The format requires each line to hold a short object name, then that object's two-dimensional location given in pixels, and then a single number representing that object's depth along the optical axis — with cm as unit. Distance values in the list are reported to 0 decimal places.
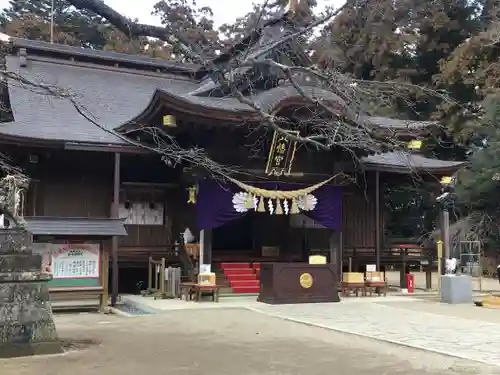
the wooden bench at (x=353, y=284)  1561
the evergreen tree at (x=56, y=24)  3362
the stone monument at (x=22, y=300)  752
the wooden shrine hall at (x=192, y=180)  1409
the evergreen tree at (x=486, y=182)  2534
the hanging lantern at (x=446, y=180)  1788
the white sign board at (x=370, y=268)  1619
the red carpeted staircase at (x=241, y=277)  1578
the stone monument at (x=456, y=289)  1431
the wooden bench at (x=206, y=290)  1405
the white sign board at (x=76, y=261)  1233
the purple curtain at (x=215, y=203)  1523
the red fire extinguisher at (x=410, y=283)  1723
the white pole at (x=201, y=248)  1515
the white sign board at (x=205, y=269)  1444
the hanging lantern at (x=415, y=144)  1519
